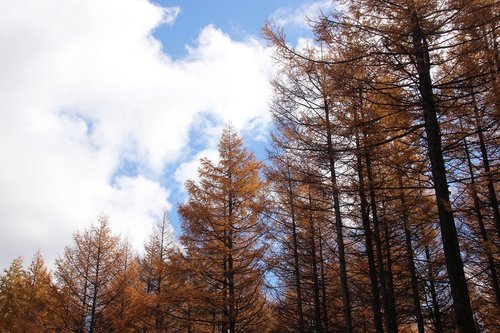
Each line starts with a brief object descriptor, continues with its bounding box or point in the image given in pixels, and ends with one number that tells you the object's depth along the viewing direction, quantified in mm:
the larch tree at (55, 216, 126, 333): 16656
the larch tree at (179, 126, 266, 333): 12758
